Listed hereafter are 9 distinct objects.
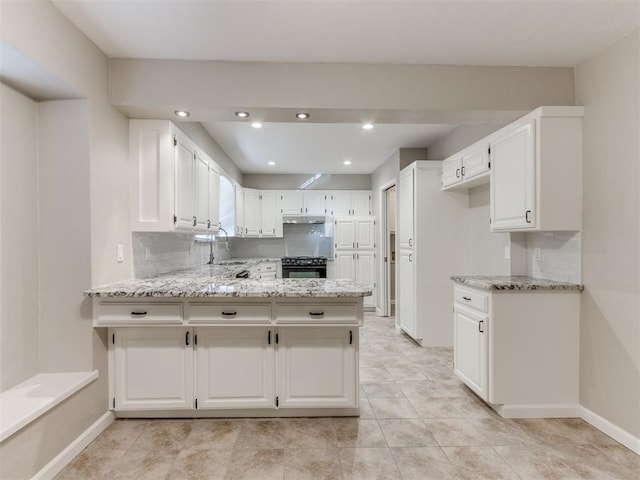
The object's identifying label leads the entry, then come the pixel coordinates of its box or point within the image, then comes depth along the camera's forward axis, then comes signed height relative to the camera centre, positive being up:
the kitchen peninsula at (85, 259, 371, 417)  2.25 -0.88
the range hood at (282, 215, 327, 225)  5.98 +0.37
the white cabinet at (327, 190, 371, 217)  6.09 +0.66
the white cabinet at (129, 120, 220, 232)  2.55 +0.51
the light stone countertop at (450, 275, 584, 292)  2.33 -0.34
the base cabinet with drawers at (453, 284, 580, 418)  2.35 -0.83
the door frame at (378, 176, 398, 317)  5.54 -0.41
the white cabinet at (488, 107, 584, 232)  2.29 +0.48
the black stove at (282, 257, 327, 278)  5.77 -0.50
